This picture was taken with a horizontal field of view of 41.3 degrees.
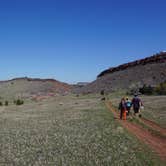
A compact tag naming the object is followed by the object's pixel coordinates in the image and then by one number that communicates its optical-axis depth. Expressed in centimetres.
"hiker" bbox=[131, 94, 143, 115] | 1990
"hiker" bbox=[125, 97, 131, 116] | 2044
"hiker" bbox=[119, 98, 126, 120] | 1953
